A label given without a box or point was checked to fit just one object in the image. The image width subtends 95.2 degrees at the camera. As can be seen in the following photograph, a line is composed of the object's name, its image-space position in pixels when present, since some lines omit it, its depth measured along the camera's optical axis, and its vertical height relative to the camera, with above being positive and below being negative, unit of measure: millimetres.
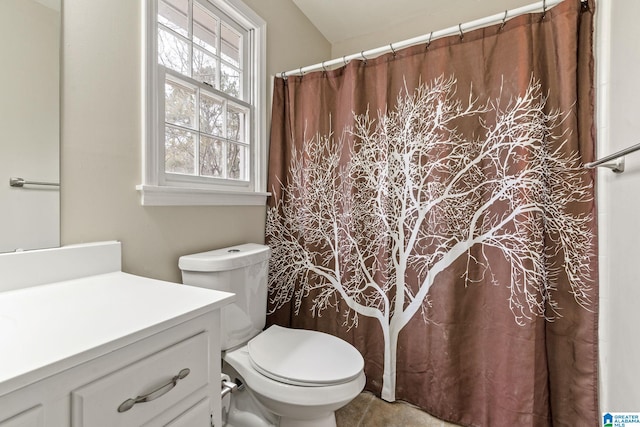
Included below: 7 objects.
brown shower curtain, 1229 -22
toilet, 1048 -586
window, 1186 +537
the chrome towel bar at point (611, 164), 972 +179
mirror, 808 +261
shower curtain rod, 1239 +866
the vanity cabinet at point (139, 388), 451 -323
